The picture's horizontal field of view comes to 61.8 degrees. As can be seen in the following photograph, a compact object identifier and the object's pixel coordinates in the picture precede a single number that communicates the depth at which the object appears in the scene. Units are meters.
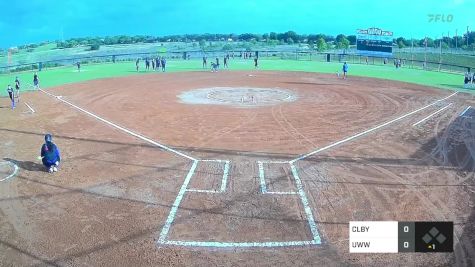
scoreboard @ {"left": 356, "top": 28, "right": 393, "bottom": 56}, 51.72
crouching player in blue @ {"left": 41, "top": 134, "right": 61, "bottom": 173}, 13.32
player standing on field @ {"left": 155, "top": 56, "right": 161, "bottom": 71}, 47.71
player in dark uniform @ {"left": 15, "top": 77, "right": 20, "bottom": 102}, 27.74
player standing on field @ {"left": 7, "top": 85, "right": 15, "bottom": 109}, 24.64
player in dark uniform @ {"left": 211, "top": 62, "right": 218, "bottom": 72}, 46.81
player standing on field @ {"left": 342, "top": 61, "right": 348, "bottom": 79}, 40.19
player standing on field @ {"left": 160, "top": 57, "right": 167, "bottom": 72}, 46.41
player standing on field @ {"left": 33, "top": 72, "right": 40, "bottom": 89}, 32.12
